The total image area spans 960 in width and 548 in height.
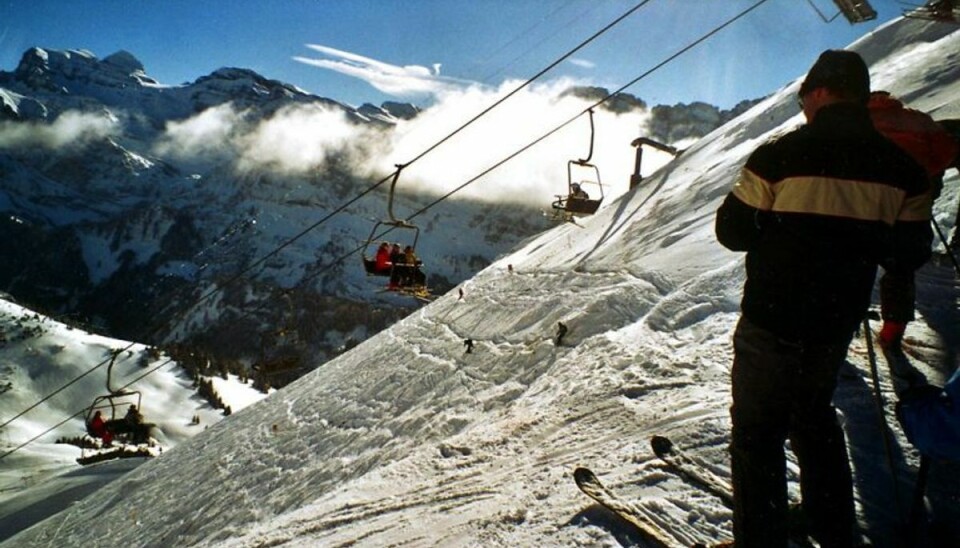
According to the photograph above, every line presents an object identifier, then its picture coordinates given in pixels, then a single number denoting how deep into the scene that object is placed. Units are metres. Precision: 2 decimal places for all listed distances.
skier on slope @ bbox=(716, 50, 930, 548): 2.16
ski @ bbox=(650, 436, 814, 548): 2.57
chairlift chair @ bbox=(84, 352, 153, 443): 19.00
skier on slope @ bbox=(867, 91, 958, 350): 3.41
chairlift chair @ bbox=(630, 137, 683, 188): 19.28
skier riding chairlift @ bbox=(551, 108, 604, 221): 15.71
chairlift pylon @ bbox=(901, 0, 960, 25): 11.79
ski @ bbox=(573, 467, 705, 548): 2.87
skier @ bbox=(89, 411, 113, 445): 18.86
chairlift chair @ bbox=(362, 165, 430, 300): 12.35
